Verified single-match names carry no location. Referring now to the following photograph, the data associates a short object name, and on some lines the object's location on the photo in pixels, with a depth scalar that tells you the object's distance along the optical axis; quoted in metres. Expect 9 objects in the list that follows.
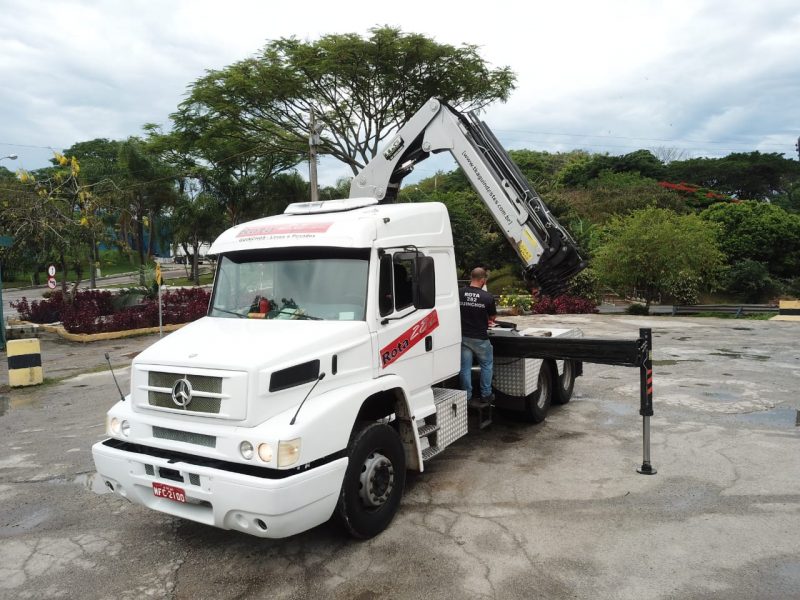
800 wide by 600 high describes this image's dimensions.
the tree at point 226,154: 27.86
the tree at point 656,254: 24.22
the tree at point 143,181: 37.06
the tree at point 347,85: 24.62
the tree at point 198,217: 35.84
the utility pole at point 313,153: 22.30
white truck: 4.19
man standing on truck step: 6.89
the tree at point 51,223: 19.12
